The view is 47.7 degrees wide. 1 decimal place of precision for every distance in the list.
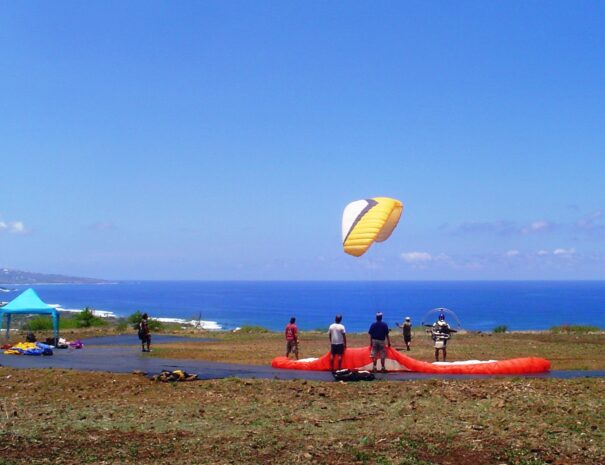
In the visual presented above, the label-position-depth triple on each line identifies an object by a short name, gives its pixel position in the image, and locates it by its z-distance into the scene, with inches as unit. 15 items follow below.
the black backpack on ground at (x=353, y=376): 690.8
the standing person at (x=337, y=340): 767.1
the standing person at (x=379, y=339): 762.2
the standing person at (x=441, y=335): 893.2
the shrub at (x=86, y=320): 1962.4
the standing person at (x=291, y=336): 899.4
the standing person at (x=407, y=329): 1076.5
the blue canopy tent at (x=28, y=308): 1161.7
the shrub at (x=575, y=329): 1688.0
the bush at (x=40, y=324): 1795.2
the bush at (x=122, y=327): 1721.2
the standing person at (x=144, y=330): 1067.9
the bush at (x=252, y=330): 1770.4
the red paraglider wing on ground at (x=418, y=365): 749.9
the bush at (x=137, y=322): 1823.3
